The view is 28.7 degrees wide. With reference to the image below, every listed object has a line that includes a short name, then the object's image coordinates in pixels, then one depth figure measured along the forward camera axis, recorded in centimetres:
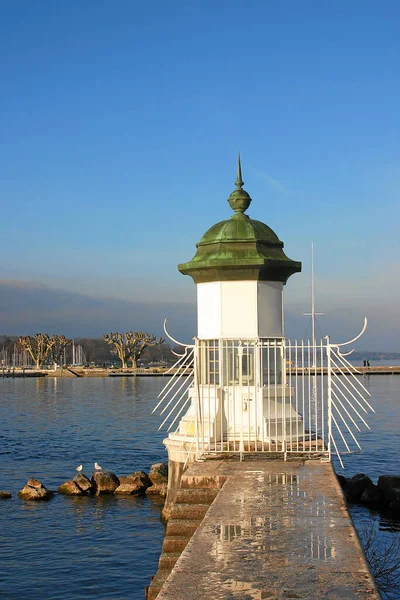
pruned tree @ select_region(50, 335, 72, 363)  14690
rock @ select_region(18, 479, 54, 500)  1975
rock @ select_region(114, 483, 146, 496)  1947
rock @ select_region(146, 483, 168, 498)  1948
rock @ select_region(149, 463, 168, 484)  2039
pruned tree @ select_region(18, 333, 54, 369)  13988
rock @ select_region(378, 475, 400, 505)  1786
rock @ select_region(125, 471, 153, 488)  1967
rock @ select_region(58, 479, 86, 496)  2012
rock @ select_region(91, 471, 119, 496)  1995
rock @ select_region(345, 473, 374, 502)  1831
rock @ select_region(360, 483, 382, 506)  1795
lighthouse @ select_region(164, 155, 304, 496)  1312
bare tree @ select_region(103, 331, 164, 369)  12825
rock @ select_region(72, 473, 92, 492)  2006
